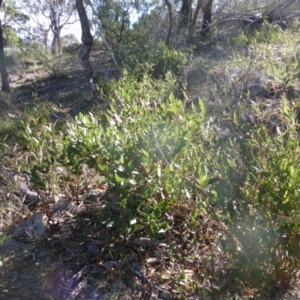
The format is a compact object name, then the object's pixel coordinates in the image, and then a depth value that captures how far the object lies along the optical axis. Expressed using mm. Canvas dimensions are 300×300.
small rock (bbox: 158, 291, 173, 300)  1548
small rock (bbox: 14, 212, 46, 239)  1918
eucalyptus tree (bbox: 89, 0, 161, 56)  6250
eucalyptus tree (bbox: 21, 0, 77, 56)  13622
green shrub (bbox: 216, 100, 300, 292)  1372
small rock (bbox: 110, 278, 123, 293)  1600
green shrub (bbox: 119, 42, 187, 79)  4096
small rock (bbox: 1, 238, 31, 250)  1874
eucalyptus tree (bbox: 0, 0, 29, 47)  13164
